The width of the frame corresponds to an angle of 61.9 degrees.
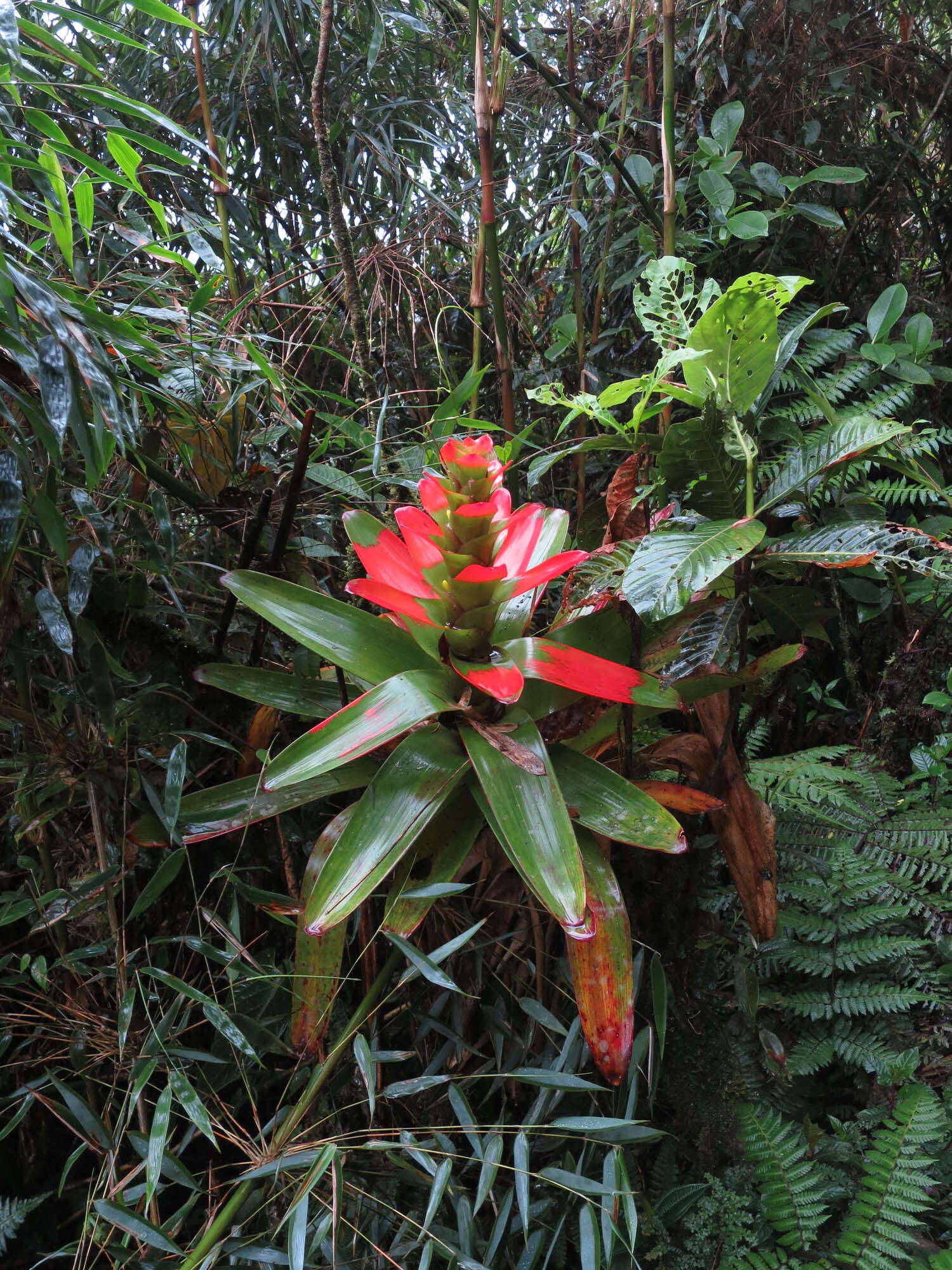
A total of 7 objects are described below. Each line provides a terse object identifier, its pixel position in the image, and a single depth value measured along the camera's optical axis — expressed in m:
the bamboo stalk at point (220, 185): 1.09
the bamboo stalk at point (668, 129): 0.90
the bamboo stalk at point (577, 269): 1.21
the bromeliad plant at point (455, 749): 0.61
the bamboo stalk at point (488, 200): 0.90
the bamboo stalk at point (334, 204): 1.00
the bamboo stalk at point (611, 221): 1.36
